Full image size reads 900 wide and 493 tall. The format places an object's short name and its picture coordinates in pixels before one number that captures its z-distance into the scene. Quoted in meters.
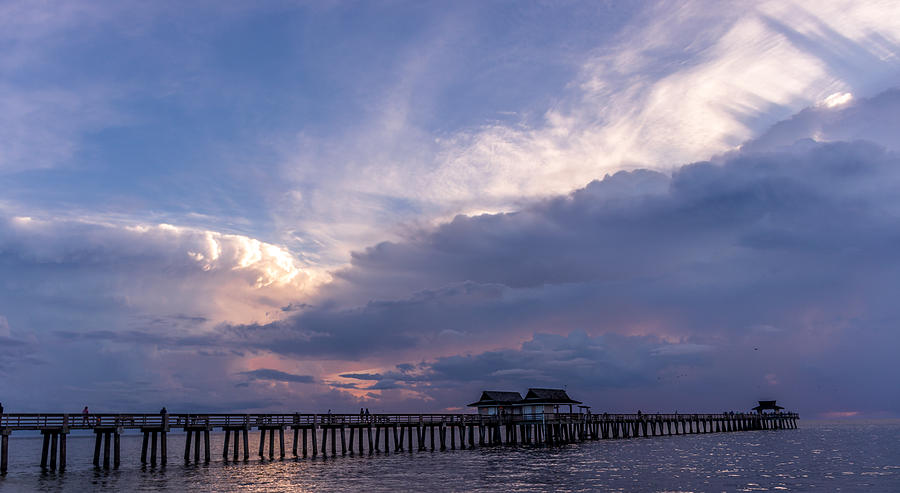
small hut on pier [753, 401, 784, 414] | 134.24
